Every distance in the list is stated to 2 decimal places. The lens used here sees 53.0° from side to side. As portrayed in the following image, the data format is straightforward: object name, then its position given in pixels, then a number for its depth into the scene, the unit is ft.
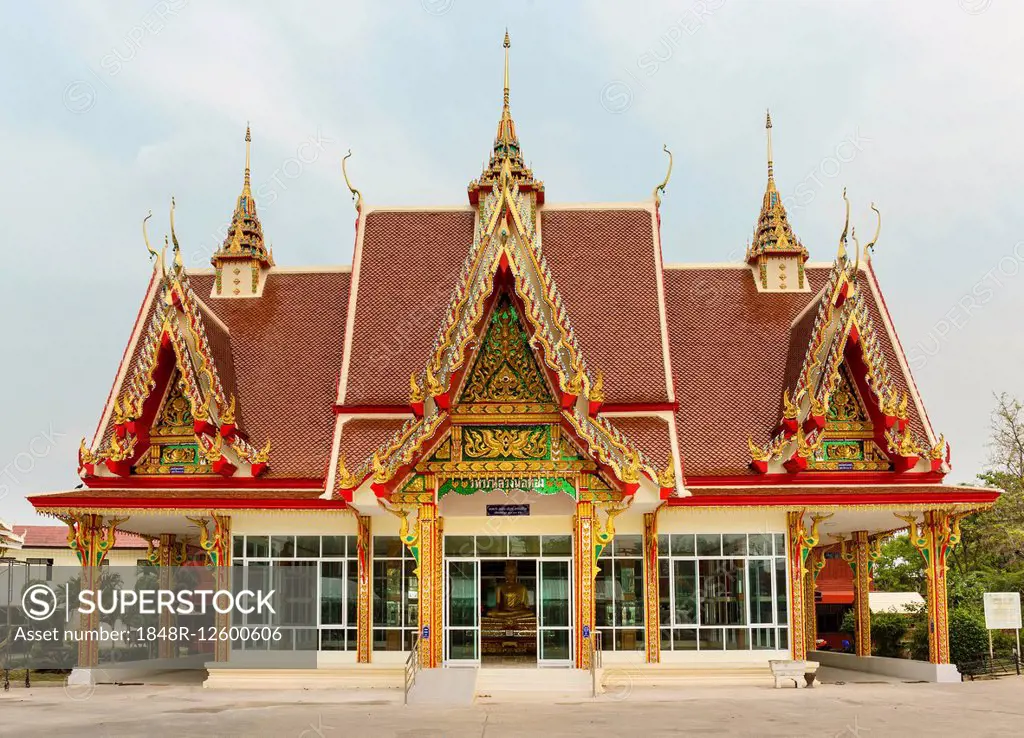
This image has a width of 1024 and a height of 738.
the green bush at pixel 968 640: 70.28
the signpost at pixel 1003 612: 65.62
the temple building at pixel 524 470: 57.16
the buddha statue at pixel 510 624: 63.62
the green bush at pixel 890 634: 82.89
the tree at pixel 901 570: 121.29
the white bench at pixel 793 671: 60.95
